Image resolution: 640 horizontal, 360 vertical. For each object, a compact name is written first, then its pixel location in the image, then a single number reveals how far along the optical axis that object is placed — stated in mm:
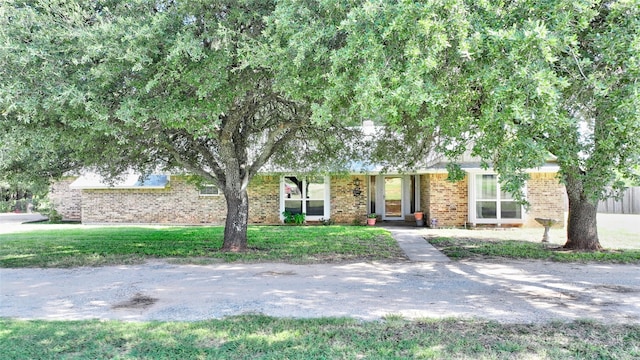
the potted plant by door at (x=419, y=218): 18844
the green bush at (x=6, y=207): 30920
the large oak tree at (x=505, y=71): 4734
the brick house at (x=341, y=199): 17609
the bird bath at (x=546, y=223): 12952
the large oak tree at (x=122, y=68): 6430
